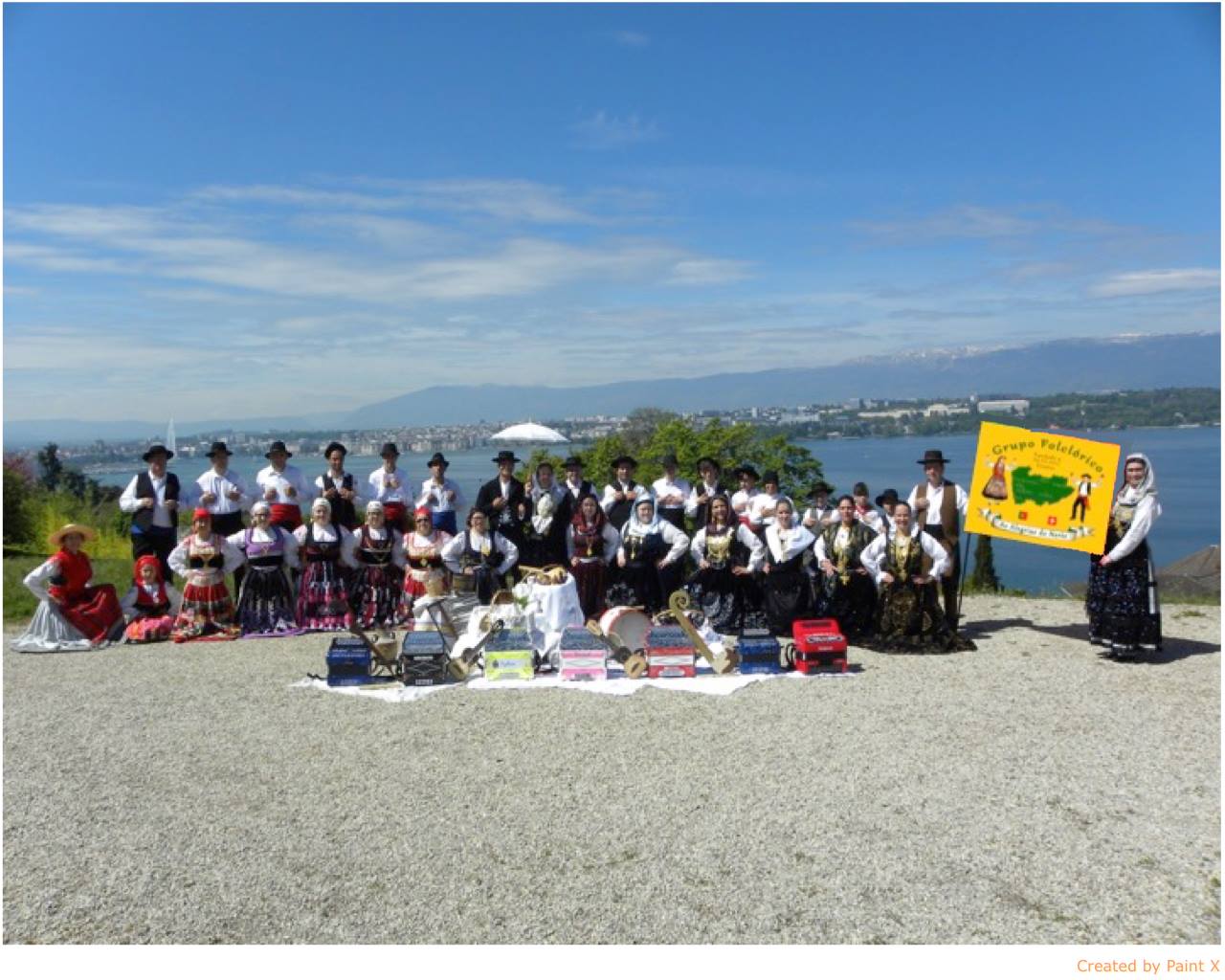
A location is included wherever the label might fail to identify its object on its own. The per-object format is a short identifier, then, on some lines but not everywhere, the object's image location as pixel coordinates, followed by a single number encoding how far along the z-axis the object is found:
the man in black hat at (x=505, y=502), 9.45
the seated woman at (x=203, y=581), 9.04
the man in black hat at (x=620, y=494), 9.55
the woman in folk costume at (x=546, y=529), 9.55
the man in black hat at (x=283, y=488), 9.63
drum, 7.82
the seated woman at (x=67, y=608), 8.88
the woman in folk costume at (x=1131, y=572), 7.56
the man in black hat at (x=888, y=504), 8.41
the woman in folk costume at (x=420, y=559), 8.95
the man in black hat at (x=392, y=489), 9.79
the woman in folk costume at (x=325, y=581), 9.26
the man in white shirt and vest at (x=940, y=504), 8.87
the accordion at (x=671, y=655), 7.39
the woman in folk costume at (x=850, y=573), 8.51
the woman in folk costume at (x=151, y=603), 9.09
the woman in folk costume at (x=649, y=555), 9.02
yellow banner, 7.83
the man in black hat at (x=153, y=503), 9.45
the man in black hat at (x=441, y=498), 9.72
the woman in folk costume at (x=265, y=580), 9.19
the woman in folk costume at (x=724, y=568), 8.88
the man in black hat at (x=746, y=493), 9.62
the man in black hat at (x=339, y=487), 9.64
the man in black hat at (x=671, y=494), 9.76
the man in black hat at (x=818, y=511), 9.67
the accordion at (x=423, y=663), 7.26
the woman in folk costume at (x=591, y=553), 9.09
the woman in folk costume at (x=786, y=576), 8.75
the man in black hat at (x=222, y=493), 9.54
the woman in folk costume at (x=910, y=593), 8.15
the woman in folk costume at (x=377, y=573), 9.21
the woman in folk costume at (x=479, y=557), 8.95
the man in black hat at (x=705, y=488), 9.48
